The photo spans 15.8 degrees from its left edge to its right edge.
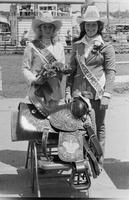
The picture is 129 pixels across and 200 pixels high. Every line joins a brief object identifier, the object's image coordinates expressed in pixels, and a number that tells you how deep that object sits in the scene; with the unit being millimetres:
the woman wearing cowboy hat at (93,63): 4559
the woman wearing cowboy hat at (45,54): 4531
